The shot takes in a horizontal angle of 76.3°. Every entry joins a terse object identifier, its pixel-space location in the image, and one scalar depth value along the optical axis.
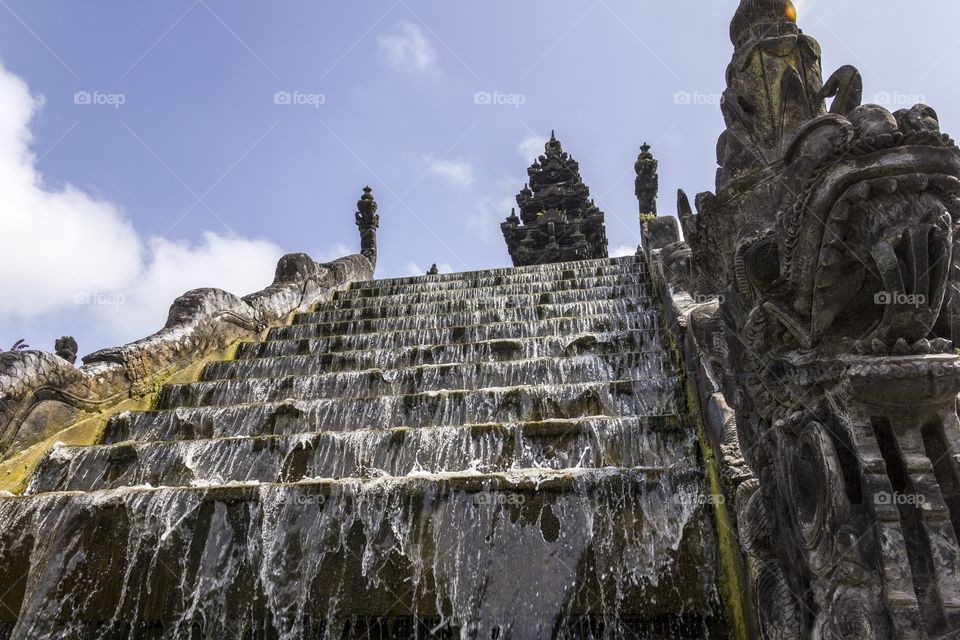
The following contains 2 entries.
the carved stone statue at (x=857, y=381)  1.85
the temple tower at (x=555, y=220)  19.55
